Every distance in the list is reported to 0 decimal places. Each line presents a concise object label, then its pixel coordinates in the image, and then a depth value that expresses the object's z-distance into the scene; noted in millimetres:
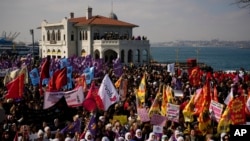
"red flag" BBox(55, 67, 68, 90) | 15953
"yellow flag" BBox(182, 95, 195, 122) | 13202
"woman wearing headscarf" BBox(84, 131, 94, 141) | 10688
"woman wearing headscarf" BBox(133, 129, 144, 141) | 11469
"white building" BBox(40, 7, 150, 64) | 55438
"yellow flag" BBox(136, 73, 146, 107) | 16111
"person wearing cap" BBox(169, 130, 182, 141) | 11223
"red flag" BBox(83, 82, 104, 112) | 14195
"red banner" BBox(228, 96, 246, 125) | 12244
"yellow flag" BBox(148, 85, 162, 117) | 13766
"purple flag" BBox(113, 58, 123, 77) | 27250
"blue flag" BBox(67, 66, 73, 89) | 20198
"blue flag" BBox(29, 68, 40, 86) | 20475
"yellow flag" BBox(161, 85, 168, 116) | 13833
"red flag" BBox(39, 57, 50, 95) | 17781
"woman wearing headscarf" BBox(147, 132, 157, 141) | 11000
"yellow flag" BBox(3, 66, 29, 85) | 15547
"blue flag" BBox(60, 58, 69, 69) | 26023
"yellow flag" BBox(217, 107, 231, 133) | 11945
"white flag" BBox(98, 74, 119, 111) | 14129
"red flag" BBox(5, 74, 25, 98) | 14562
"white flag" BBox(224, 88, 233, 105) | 15570
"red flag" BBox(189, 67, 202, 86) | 24586
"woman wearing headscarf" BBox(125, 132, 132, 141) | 11234
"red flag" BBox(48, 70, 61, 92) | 15523
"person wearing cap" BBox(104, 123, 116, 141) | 11622
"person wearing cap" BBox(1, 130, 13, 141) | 10547
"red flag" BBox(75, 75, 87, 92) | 18272
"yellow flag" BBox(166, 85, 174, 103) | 14625
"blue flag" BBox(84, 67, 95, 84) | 22078
